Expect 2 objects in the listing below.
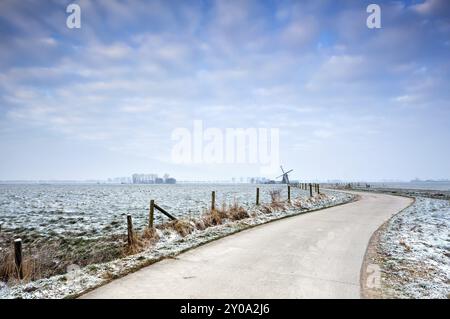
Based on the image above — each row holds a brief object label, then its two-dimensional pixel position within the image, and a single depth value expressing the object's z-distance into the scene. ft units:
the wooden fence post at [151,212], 35.94
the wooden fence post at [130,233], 30.78
